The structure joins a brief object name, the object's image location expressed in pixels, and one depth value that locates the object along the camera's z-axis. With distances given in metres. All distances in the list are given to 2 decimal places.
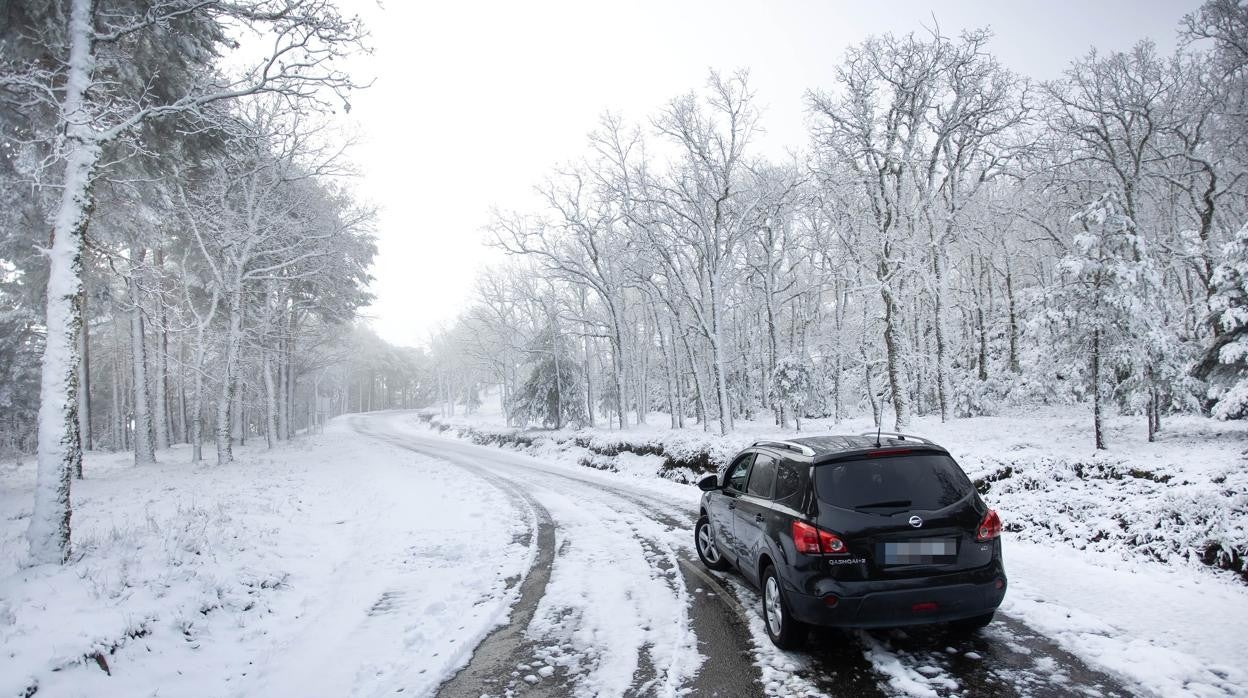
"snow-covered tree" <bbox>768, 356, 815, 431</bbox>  23.33
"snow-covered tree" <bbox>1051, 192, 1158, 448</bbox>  10.46
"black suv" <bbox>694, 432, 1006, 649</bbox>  4.16
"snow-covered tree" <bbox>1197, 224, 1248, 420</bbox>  10.23
